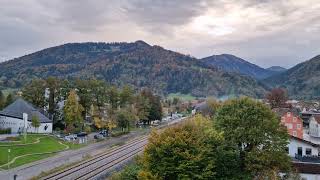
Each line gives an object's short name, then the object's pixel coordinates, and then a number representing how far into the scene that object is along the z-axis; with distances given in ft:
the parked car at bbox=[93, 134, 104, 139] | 190.17
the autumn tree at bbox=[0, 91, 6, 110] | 220.07
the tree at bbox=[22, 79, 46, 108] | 211.41
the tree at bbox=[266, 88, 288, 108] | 286.60
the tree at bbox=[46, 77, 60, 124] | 210.31
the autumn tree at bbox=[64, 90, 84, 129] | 189.14
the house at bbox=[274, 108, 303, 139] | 182.19
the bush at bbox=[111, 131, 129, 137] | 206.11
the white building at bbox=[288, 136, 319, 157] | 124.40
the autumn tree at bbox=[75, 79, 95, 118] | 211.82
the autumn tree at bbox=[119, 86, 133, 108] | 238.35
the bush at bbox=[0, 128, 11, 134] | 178.70
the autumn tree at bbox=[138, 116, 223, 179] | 80.89
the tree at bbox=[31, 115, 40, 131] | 177.87
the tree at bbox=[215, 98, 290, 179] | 88.52
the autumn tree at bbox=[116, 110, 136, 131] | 206.32
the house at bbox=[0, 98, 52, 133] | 186.19
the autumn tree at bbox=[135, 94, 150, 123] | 244.69
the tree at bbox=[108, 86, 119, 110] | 230.38
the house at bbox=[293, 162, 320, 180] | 94.91
